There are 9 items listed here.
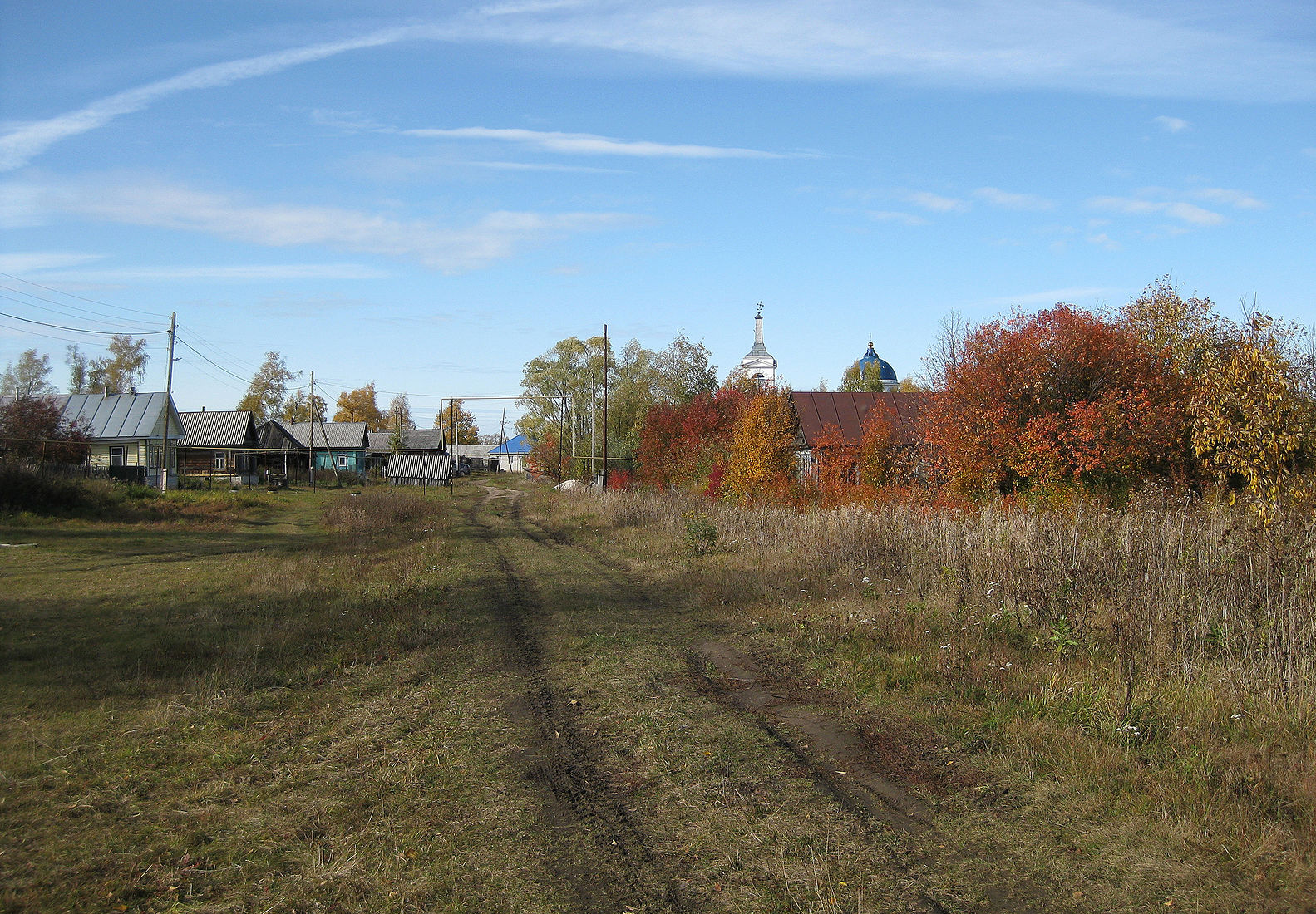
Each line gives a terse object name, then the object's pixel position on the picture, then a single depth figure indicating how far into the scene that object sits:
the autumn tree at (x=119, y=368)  73.75
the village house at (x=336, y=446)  69.06
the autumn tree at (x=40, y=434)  33.00
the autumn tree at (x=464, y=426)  103.35
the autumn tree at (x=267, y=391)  84.88
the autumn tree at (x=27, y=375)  70.88
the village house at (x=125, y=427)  44.31
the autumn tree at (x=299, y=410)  91.56
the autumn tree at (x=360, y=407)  92.50
